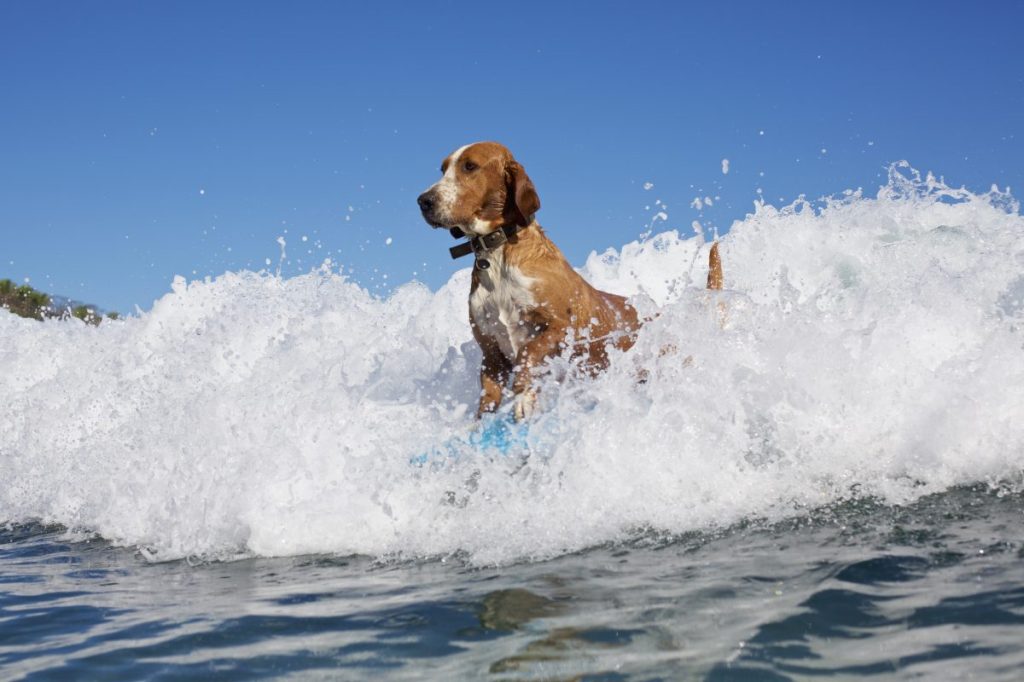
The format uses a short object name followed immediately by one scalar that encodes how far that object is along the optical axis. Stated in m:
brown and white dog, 5.73
